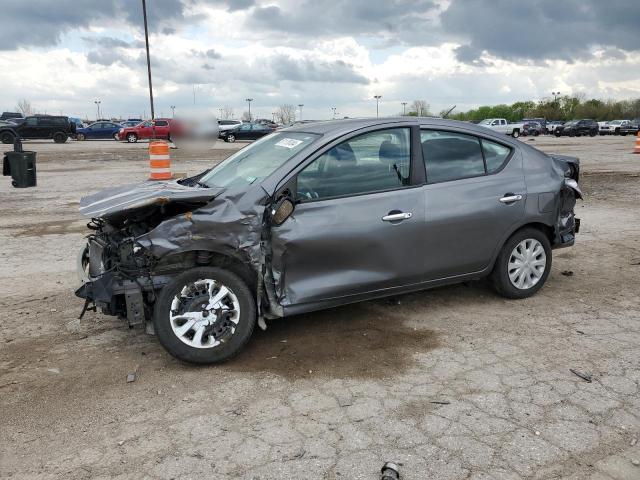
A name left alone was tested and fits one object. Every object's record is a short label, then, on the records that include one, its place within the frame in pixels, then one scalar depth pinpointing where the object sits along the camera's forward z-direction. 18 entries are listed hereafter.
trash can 13.38
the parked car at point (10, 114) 58.02
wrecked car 3.94
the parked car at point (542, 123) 57.62
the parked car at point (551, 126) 57.72
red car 38.91
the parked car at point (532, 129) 55.94
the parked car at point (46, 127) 38.34
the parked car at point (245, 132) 39.48
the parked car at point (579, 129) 51.33
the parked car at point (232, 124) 38.60
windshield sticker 4.61
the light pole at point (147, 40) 20.16
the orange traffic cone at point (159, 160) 11.83
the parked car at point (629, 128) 52.31
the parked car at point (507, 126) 48.53
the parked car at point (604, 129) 54.16
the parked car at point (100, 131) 44.03
